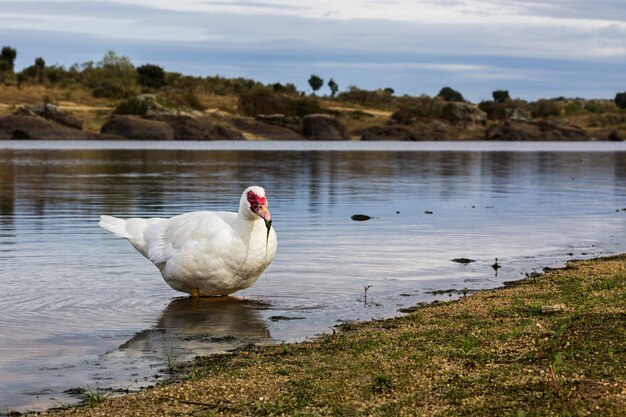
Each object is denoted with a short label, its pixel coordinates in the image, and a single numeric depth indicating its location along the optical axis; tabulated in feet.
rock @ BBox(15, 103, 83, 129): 340.78
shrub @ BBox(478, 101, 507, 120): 531.50
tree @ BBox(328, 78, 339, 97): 569.23
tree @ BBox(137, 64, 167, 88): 476.13
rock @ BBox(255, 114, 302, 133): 415.23
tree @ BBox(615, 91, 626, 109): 591.37
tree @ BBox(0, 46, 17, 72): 448.65
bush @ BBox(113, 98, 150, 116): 363.97
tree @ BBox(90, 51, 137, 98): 432.25
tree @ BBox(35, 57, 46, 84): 433.07
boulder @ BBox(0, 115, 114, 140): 331.36
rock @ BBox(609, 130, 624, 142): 458.91
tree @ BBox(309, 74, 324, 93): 558.56
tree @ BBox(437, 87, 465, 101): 627.01
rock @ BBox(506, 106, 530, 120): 510.58
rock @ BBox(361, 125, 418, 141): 426.51
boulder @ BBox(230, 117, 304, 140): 406.62
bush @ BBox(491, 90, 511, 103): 619.26
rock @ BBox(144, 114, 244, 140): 365.20
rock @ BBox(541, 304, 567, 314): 39.40
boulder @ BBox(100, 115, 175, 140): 343.87
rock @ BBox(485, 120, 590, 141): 453.17
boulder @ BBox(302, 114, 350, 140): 407.44
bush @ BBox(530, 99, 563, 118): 563.48
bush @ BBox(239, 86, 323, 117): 445.09
